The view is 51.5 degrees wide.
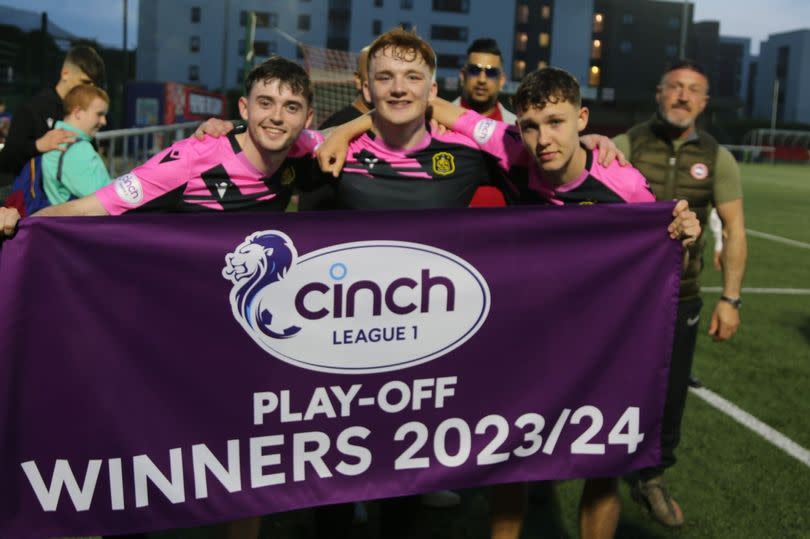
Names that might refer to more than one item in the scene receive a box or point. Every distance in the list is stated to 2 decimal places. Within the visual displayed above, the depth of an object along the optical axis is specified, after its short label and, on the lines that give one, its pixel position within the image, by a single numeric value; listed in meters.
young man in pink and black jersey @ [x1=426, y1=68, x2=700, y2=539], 3.26
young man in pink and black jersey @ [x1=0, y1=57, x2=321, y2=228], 3.17
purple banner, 2.77
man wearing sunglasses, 5.48
